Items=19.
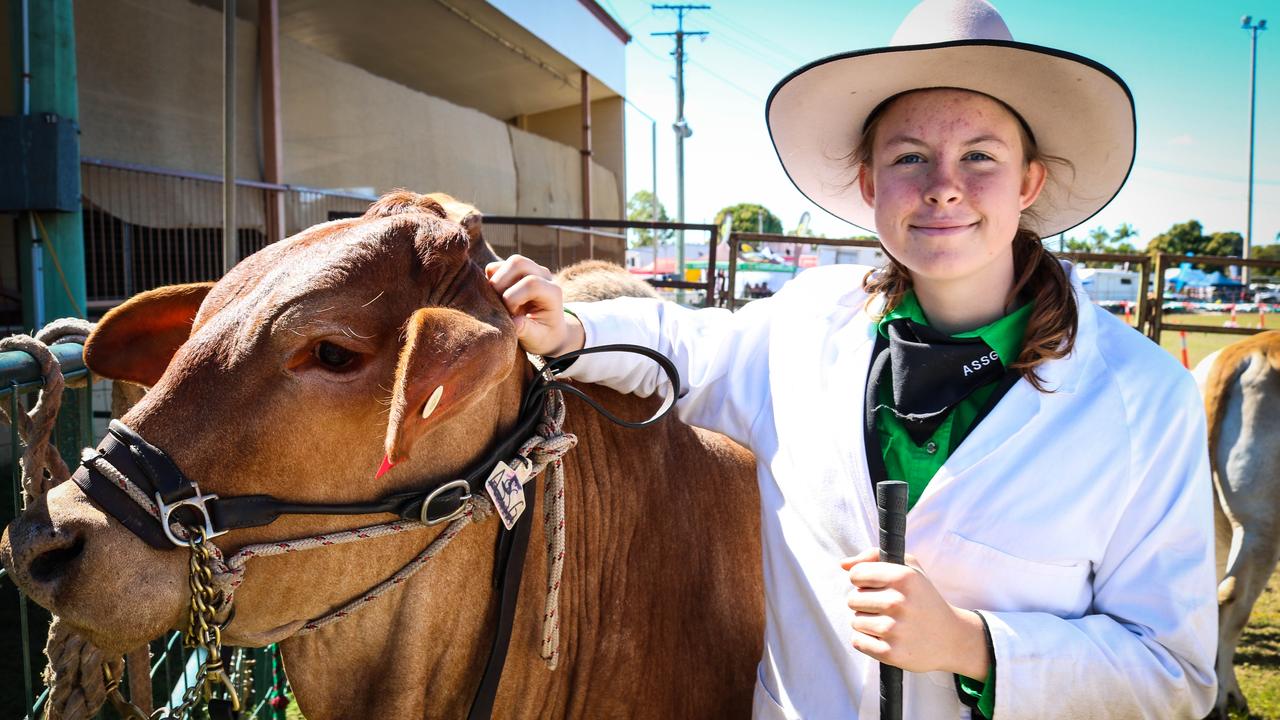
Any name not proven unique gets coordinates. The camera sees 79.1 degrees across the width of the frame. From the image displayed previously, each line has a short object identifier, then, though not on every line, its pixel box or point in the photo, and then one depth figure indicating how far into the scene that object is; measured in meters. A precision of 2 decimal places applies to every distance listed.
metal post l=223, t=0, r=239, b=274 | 4.16
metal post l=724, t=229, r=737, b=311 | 8.87
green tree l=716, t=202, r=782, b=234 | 84.75
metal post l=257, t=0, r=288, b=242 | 9.97
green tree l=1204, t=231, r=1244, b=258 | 75.31
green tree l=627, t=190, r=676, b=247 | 89.88
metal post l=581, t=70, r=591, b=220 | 19.22
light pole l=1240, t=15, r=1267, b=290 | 38.47
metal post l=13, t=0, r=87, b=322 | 4.70
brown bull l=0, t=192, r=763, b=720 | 1.42
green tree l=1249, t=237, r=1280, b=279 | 71.88
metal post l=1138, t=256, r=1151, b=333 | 10.19
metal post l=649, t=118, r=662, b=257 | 29.66
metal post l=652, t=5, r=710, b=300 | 24.62
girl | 1.51
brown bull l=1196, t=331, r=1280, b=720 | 4.95
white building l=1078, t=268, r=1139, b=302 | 47.41
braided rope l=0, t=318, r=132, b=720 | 1.76
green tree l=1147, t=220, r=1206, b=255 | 73.88
